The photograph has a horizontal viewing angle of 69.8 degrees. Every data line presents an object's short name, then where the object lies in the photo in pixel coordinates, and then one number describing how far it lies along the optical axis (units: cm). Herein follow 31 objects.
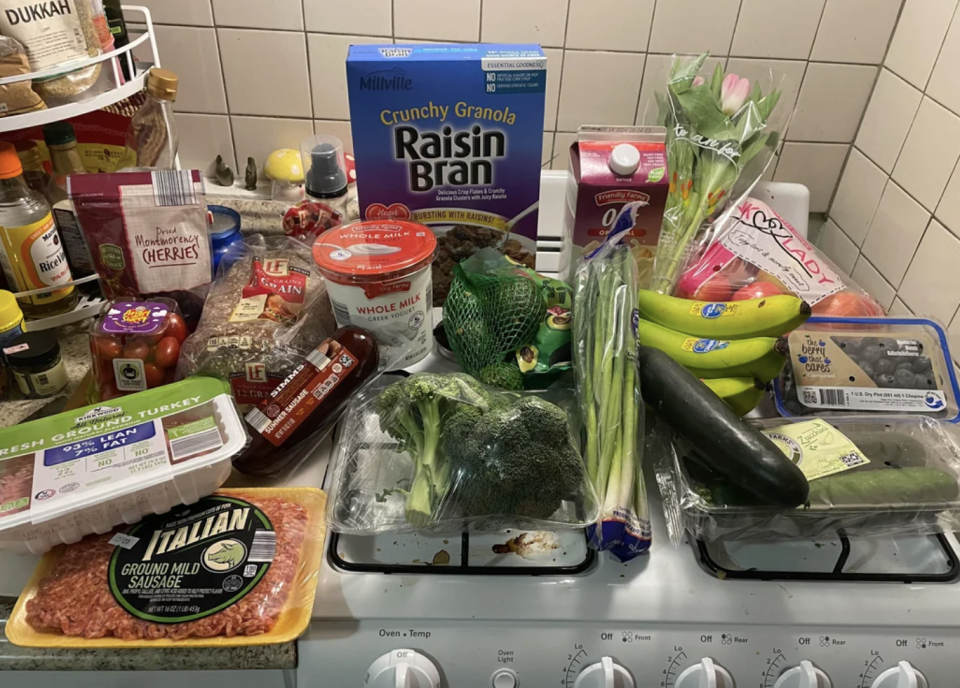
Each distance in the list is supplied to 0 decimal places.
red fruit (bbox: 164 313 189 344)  75
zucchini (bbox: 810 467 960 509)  62
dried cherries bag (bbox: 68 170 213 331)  77
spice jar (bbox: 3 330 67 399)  75
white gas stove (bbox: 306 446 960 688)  59
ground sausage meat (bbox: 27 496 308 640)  55
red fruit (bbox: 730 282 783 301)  85
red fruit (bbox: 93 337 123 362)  70
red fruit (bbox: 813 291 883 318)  88
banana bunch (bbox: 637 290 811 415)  70
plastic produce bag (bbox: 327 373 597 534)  60
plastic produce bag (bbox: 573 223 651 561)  61
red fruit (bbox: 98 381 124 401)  72
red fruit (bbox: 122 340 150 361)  71
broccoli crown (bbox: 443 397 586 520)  60
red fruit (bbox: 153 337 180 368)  73
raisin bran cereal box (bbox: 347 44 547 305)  77
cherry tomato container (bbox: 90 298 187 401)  71
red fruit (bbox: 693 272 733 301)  87
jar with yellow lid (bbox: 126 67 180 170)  84
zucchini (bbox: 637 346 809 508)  59
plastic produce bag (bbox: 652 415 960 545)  62
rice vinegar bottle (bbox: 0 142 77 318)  76
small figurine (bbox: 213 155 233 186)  109
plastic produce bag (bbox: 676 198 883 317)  88
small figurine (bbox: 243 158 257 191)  108
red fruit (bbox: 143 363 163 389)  73
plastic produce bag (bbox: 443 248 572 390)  74
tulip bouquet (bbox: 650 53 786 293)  97
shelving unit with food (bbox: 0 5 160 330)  69
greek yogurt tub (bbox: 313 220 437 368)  71
